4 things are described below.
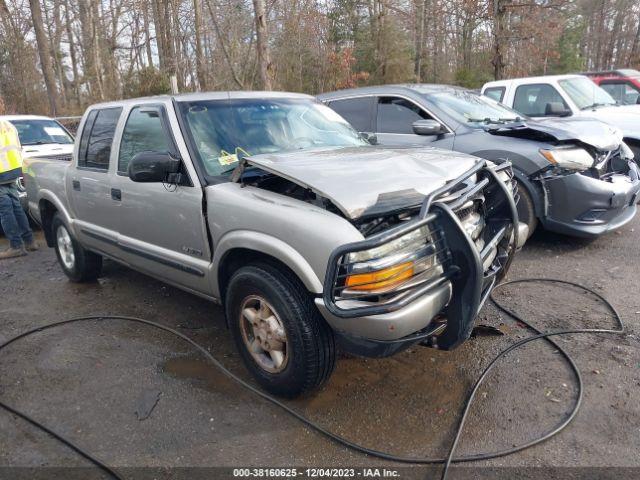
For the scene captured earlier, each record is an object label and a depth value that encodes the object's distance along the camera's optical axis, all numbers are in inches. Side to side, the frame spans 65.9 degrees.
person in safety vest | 234.7
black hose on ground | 96.9
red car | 386.0
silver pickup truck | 95.9
